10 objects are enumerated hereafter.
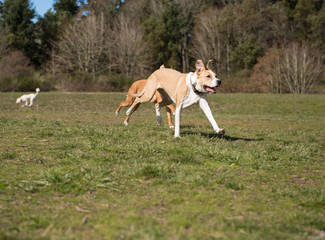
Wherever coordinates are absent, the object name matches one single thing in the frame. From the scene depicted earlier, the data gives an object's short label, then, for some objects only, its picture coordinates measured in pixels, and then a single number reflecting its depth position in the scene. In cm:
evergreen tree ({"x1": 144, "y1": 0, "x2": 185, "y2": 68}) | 6750
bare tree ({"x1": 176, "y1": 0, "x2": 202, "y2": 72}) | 7050
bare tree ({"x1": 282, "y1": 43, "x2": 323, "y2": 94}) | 4231
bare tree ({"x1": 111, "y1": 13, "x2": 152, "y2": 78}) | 6259
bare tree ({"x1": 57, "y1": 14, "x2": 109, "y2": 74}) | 6200
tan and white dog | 855
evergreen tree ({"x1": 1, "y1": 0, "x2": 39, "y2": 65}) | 6400
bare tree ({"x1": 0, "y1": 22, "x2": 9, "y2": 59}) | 5734
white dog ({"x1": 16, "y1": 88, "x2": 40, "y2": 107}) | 2656
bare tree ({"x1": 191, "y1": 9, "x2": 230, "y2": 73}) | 6469
